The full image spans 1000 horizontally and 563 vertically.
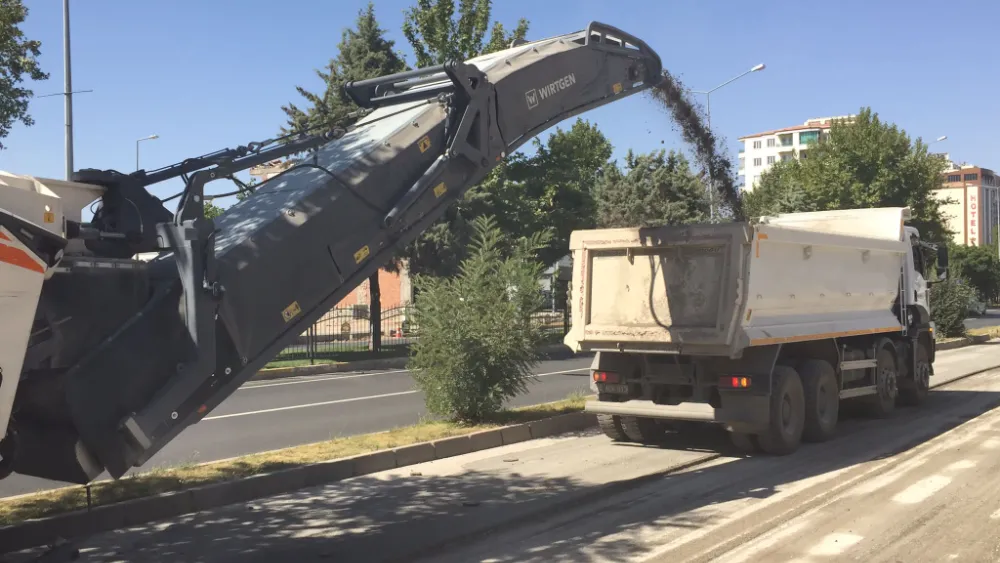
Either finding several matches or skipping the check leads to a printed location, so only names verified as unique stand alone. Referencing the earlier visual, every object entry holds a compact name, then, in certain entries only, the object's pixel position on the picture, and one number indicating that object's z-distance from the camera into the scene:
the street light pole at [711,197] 12.52
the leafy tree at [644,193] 31.44
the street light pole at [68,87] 19.17
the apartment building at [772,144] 135.62
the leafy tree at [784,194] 31.17
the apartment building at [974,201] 136.50
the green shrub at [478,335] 10.96
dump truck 9.09
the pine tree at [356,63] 26.53
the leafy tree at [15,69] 12.44
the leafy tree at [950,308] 27.41
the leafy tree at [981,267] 68.62
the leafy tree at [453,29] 25.33
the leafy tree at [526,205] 26.59
